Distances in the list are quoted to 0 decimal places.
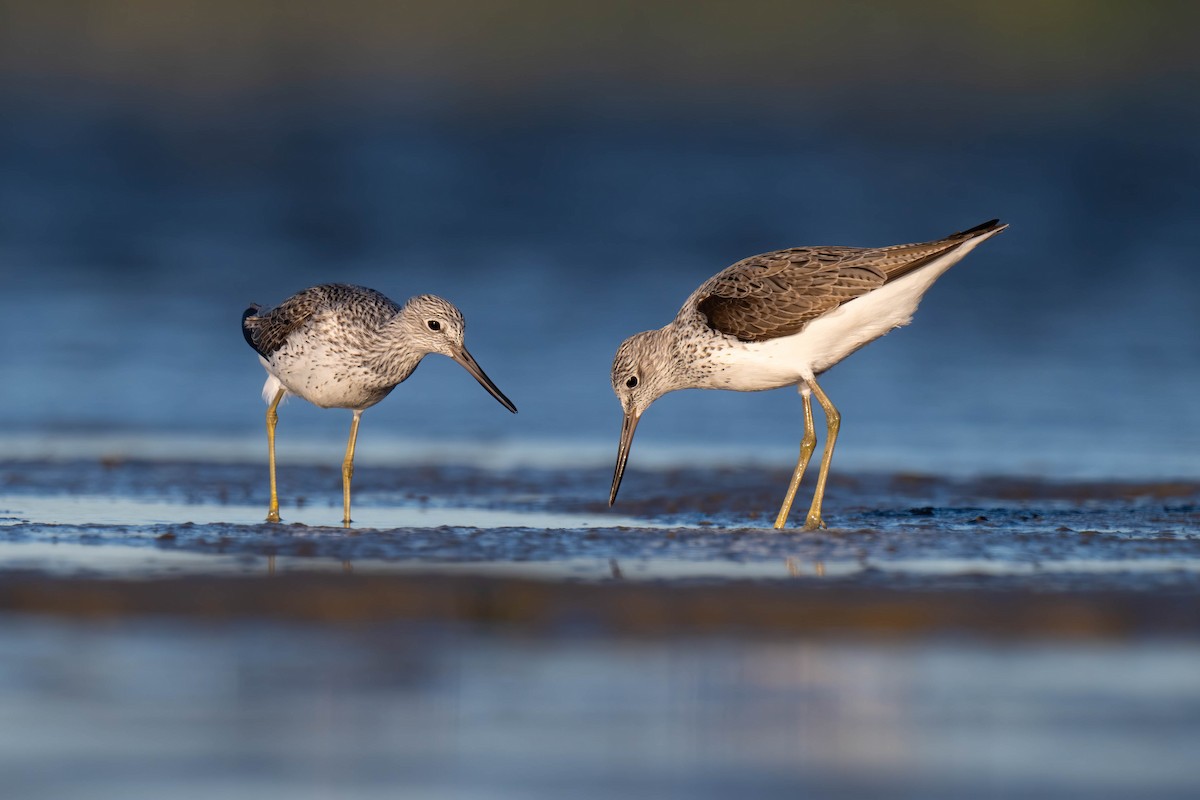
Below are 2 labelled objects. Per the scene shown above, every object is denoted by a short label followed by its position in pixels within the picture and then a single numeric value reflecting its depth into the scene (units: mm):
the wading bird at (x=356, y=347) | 11203
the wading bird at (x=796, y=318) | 10555
